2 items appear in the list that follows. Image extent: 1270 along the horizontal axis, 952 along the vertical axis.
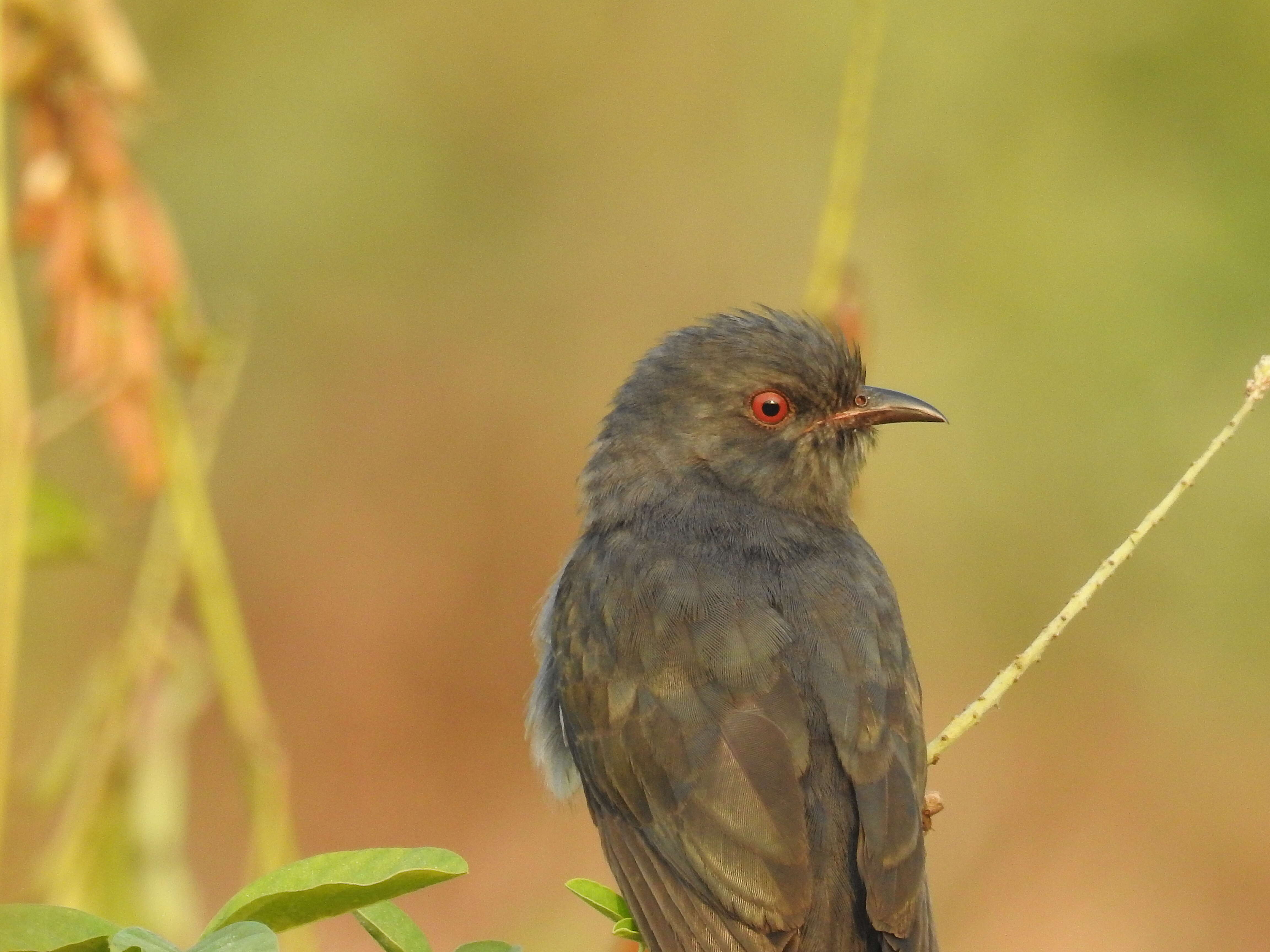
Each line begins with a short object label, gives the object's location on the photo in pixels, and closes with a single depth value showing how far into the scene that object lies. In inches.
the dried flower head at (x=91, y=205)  291.6
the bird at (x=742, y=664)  312.0
